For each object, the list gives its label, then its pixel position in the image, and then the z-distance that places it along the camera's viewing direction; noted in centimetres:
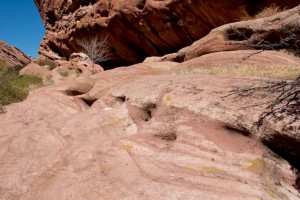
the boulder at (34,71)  1666
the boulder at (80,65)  2090
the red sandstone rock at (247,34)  904
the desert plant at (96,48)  2223
